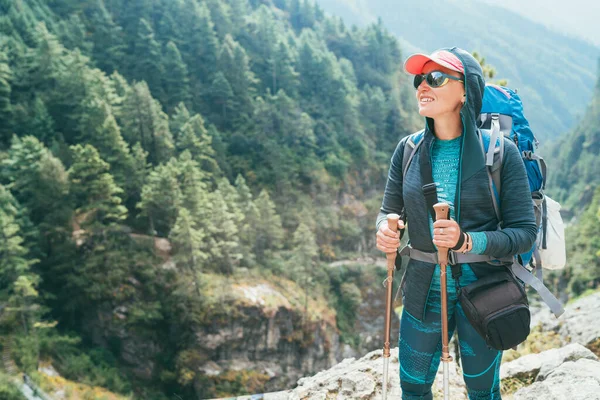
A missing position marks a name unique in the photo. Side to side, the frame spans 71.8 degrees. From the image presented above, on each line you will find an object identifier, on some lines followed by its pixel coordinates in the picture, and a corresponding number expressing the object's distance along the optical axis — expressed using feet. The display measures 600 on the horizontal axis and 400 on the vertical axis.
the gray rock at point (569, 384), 11.37
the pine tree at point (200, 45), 142.92
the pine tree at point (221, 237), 84.94
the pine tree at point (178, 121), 111.24
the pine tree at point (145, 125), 96.20
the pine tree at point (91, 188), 73.82
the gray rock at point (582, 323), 19.89
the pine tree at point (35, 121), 89.15
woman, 7.37
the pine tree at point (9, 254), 60.64
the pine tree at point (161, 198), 80.89
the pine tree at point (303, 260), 96.94
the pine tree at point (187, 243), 76.93
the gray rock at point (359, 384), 13.24
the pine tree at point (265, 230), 101.09
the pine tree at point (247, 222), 94.99
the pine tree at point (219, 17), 160.56
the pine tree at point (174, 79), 128.26
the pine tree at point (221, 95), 133.28
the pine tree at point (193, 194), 84.58
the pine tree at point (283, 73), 154.92
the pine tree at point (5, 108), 87.61
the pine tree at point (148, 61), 128.06
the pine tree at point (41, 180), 73.15
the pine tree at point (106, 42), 125.70
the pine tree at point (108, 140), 85.15
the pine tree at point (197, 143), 104.58
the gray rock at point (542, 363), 14.42
